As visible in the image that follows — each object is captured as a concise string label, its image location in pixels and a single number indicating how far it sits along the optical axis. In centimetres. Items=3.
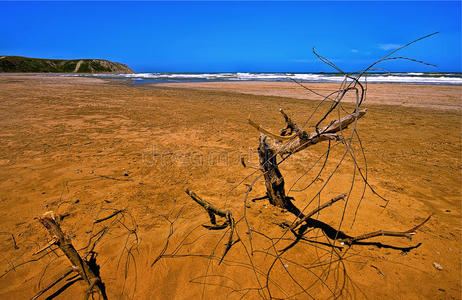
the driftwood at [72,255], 177
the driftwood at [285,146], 224
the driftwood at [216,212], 223
